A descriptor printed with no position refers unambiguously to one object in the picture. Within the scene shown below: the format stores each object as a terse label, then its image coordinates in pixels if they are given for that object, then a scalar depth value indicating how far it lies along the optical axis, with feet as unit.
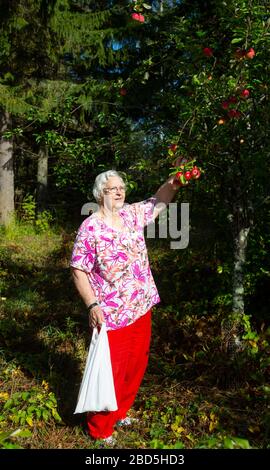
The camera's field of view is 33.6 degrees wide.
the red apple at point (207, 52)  9.85
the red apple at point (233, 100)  9.36
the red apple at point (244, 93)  9.23
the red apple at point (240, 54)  9.03
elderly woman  9.30
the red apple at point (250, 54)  8.93
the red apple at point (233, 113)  9.45
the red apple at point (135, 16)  10.20
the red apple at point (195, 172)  9.43
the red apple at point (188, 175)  9.19
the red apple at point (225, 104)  9.34
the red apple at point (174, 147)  9.64
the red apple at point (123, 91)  12.34
